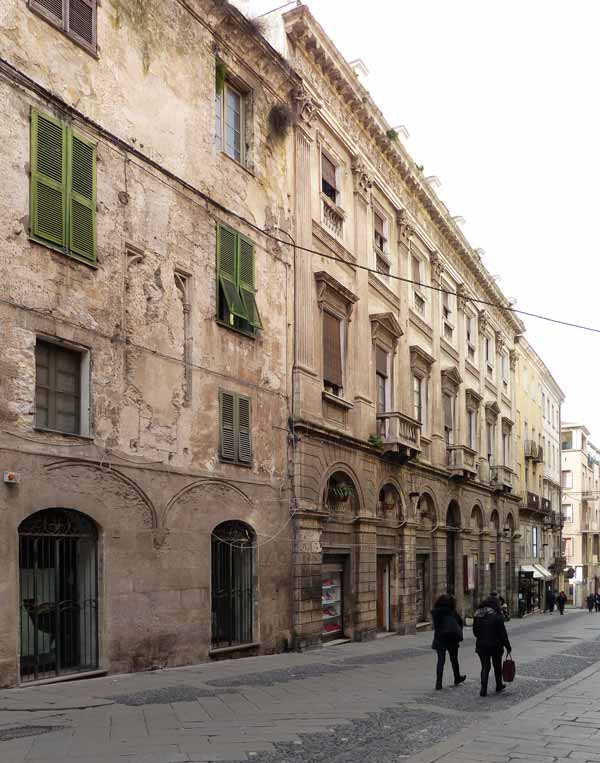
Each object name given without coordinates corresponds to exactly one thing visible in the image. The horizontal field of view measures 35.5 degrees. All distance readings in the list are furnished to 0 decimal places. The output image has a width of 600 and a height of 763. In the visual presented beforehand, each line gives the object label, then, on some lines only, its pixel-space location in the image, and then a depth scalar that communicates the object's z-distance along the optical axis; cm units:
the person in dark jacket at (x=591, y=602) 5613
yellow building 4631
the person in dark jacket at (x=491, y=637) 1284
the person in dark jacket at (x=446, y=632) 1349
